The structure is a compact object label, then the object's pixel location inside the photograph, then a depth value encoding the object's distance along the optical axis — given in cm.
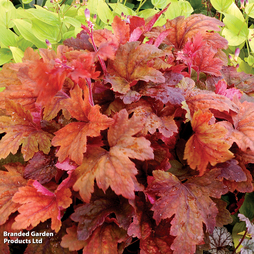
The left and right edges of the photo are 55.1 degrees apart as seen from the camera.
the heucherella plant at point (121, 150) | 65
